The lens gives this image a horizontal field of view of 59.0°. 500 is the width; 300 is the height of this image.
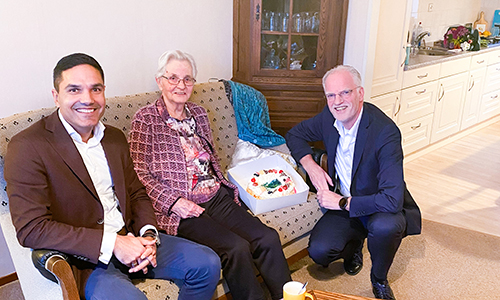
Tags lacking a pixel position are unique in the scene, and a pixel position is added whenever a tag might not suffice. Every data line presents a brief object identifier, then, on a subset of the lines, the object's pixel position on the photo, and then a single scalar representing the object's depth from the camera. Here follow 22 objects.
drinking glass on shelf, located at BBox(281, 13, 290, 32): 2.84
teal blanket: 2.53
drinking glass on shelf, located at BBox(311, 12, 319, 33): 2.83
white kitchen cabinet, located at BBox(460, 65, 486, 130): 4.34
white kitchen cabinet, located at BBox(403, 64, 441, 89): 3.54
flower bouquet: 4.18
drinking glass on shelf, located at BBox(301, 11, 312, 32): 2.84
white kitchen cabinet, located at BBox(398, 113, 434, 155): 3.77
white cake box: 2.09
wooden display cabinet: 2.81
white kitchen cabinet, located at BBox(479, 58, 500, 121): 4.59
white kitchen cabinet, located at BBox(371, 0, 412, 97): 3.15
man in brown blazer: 1.42
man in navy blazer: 1.98
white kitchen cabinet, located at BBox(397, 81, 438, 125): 3.61
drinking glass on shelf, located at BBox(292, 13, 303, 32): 2.84
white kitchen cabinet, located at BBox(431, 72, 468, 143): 4.00
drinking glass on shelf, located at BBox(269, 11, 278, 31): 2.82
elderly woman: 1.79
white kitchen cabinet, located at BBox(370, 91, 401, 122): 3.33
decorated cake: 2.13
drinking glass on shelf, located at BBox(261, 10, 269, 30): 2.79
